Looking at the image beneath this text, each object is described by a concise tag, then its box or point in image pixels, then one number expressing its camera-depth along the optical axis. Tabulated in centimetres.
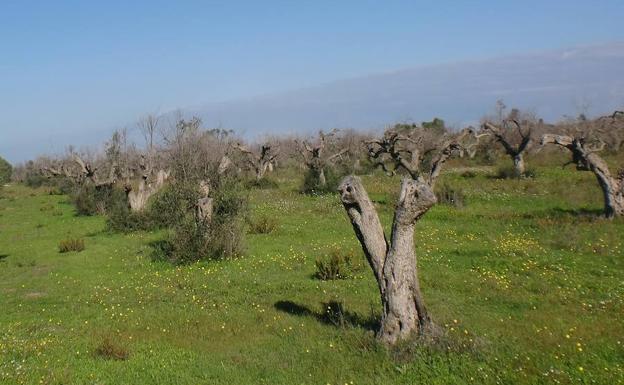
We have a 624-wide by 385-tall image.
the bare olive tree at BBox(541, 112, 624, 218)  2233
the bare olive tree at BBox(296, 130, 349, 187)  3950
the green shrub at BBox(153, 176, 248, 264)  1905
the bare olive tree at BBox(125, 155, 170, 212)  3186
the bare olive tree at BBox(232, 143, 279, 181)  5119
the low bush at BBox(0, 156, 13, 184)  8558
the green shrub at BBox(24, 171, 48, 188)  8094
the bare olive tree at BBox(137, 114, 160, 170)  4246
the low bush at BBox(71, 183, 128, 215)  3791
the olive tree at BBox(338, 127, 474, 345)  955
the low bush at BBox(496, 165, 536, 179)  3950
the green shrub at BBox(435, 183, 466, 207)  2869
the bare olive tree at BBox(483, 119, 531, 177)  4049
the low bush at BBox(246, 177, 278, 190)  4700
